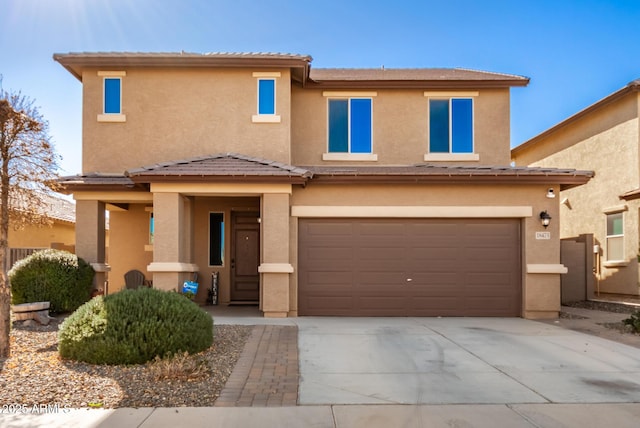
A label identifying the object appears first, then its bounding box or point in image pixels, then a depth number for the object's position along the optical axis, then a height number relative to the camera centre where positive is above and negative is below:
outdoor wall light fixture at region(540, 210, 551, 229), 12.58 +0.15
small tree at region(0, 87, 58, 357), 7.92 +0.79
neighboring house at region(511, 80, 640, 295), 16.34 +1.37
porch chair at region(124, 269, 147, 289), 15.65 -1.68
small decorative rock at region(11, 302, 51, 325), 10.21 -1.80
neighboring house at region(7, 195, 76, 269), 17.20 -0.55
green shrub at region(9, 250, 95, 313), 11.50 -1.33
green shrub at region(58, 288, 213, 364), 7.23 -1.56
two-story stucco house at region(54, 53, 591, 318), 12.43 +0.96
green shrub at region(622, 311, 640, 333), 10.77 -2.08
